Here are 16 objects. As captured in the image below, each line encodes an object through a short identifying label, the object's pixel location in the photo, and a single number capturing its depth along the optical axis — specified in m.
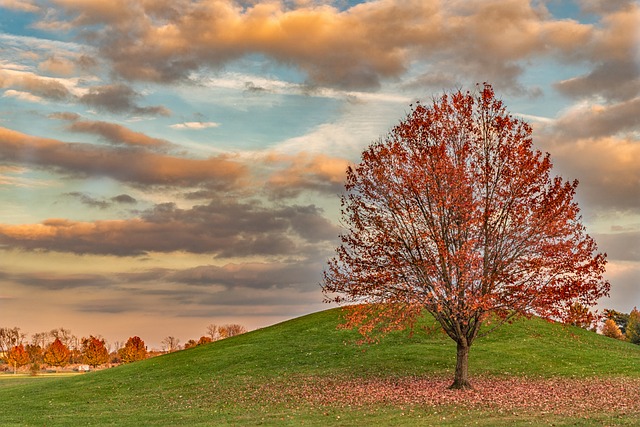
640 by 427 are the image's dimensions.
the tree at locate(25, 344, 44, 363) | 140.79
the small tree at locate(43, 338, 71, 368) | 132.75
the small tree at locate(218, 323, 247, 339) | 151.55
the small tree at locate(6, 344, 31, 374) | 131.75
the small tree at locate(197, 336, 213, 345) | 154.07
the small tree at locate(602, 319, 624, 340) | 117.07
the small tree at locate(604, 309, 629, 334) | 133.62
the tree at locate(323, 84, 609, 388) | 39.12
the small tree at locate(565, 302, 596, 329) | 38.62
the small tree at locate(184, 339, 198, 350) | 157.43
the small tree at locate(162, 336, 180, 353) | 161.62
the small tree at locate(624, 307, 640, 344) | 105.47
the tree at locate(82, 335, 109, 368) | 131.25
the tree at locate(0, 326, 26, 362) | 157.75
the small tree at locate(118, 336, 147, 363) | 137.12
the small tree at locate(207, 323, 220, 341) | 153.61
